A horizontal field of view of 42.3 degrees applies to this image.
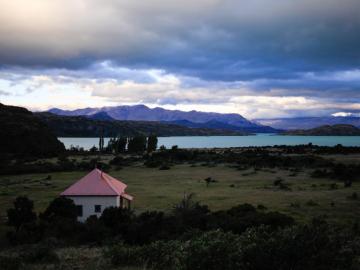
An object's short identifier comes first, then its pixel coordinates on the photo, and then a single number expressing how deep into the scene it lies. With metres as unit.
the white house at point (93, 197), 31.45
